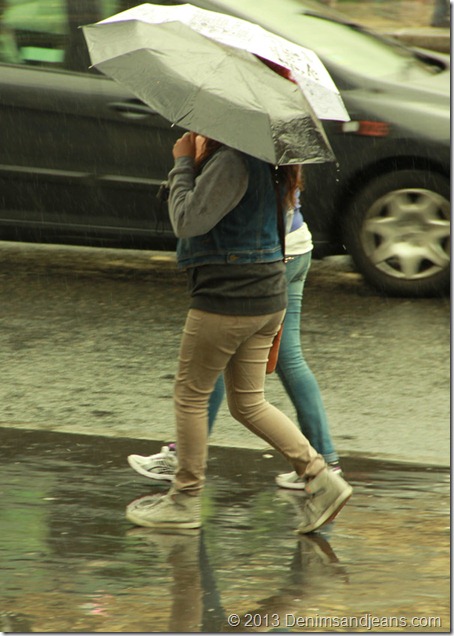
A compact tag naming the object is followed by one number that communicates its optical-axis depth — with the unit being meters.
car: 16.44
